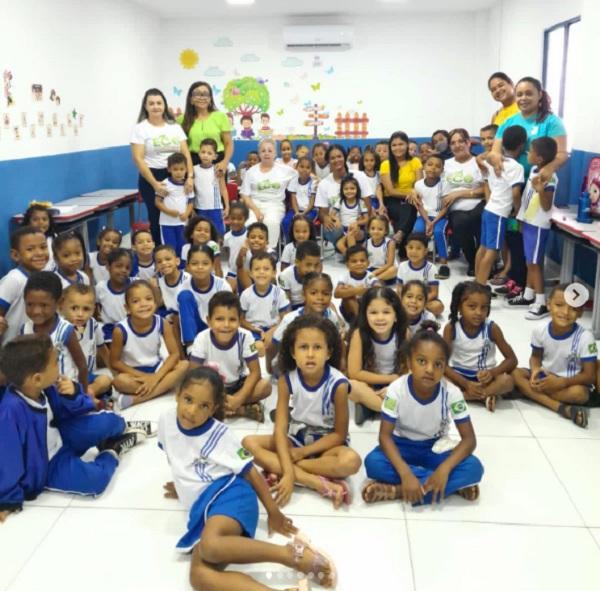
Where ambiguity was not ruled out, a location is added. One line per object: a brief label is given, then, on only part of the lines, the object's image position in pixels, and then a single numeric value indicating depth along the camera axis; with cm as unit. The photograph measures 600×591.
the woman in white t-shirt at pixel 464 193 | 523
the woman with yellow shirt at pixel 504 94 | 490
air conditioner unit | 799
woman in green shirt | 497
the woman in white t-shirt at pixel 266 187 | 550
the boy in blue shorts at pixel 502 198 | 442
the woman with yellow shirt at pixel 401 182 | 560
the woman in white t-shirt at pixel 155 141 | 473
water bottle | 409
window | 553
